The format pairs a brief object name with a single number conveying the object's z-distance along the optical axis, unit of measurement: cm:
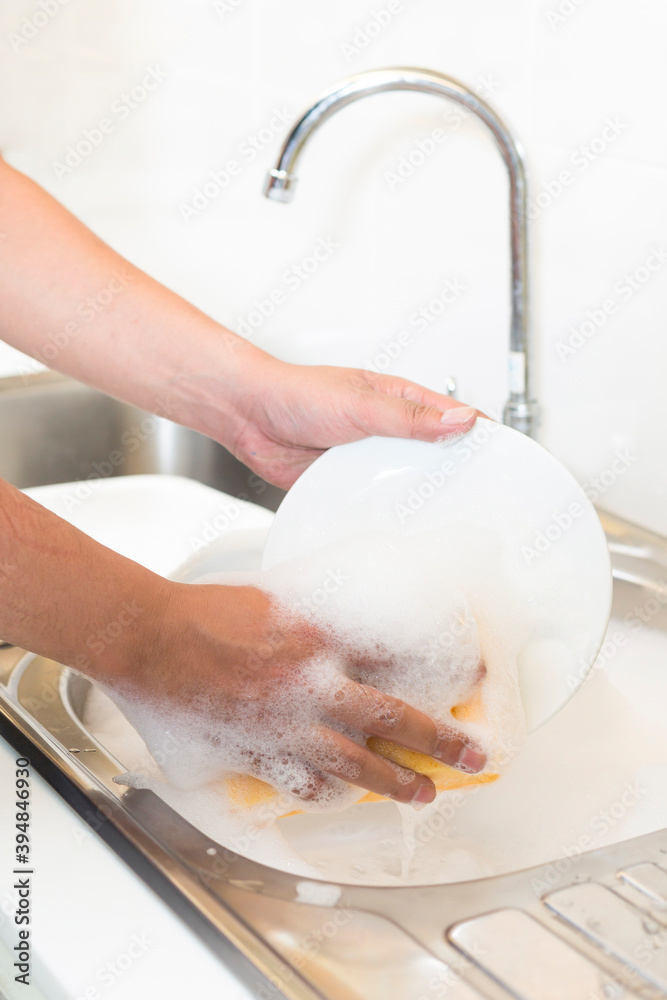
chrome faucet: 86
